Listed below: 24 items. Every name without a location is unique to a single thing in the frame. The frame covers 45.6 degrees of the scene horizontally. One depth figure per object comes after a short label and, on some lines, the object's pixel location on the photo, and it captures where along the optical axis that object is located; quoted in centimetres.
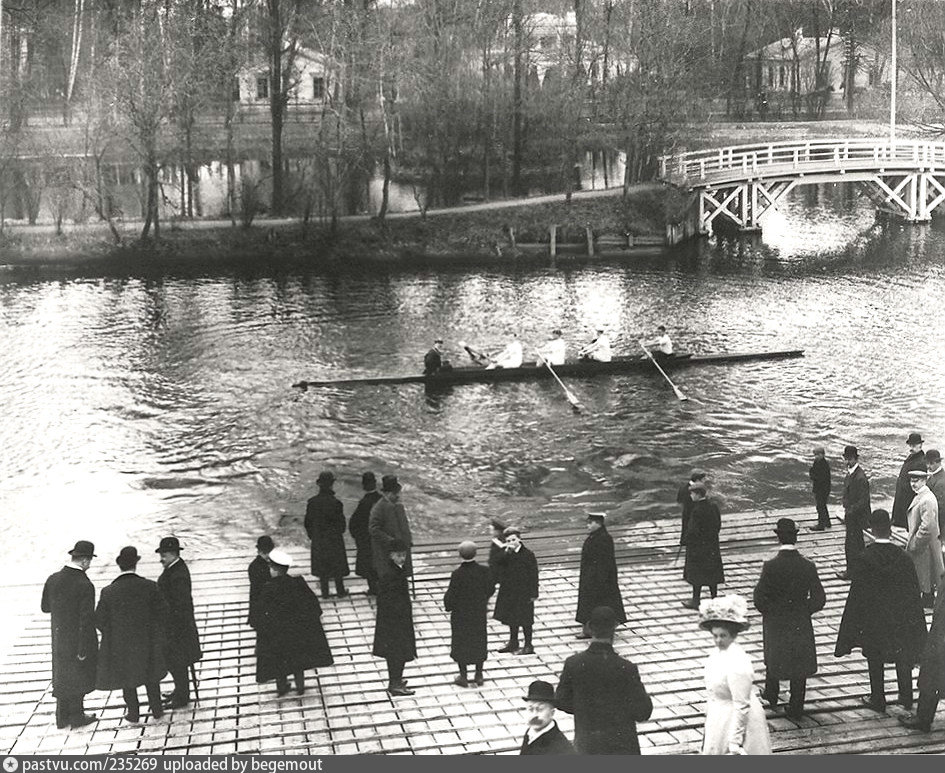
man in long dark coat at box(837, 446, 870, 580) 1110
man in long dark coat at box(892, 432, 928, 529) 1183
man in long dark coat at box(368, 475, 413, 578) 1024
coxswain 2131
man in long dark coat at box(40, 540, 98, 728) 800
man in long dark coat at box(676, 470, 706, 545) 1092
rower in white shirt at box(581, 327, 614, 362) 2228
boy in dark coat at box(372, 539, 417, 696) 859
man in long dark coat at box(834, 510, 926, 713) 795
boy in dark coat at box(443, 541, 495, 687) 870
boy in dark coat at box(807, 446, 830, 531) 1262
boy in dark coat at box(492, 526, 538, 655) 932
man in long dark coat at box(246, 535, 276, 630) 924
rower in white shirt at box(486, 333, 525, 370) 2192
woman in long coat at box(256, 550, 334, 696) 855
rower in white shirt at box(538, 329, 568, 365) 2214
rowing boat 2138
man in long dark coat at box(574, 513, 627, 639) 962
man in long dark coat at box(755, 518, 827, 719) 793
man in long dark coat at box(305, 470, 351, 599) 1086
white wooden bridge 3553
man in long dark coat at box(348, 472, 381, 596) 1112
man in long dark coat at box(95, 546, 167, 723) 810
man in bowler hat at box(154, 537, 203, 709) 840
